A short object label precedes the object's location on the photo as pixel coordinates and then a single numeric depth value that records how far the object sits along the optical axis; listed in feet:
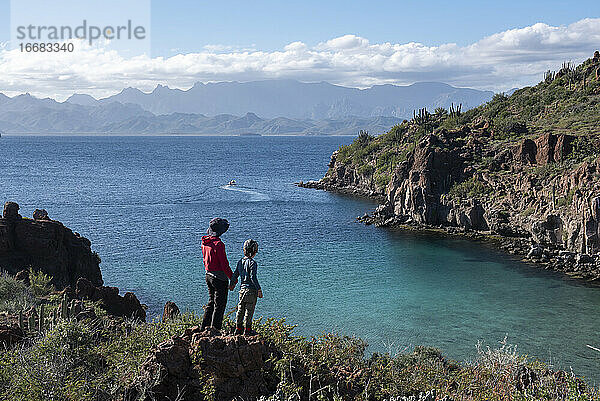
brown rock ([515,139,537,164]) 159.22
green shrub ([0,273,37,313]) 59.57
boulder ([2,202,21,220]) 83.71
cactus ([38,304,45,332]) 41.43
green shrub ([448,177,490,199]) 157.95
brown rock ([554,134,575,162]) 151.64
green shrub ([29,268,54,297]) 68.90
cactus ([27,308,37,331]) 43.00
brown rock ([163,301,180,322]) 67.04
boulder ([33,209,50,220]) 92.53
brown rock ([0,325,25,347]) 39.06
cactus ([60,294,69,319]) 43.39
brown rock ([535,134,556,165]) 154.40
